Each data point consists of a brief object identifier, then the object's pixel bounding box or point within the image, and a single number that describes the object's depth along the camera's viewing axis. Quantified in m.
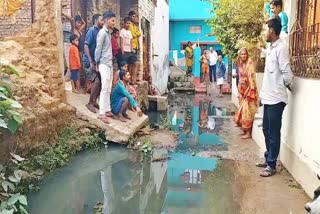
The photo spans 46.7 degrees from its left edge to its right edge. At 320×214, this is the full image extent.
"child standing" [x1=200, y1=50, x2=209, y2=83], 17.11
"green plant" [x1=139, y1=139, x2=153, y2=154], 6.07
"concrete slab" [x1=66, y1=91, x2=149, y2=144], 6.39
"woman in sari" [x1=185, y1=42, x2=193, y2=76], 18.42
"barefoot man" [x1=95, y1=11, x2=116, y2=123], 6.59
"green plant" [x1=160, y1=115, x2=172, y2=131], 8.08
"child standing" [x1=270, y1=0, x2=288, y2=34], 5.29
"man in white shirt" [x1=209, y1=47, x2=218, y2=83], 17.88
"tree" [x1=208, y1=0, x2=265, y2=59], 8.25
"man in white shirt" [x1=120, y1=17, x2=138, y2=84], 9.61
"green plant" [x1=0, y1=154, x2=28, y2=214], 3.07
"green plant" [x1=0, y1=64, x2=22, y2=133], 3.32
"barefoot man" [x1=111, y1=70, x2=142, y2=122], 7.14
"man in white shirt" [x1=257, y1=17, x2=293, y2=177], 4.40
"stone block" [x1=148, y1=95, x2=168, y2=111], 10.90
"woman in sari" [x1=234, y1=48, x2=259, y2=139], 6.65
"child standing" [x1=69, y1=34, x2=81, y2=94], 8.11
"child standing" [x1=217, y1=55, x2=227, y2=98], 15.80
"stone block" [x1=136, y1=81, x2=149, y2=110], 9.84
